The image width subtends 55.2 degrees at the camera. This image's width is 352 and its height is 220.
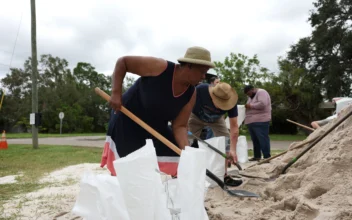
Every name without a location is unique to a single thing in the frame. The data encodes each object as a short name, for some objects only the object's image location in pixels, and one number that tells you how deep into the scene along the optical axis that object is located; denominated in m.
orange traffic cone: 10.29
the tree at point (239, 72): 17.71
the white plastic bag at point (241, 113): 6.12
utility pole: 9.76
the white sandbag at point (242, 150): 5.90
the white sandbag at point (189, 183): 1.66
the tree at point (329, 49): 20.50
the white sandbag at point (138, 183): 1.58
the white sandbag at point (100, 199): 1.62
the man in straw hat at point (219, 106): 3.54
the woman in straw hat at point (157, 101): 2.39
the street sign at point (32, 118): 9.66
